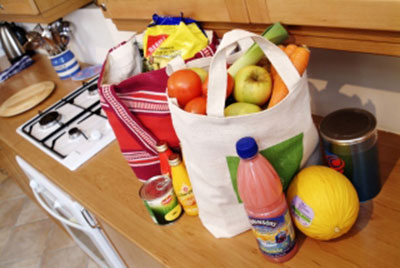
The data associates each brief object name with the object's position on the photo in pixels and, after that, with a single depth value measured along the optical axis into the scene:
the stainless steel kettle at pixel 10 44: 2.18
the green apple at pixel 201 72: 0.73
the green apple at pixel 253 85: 0.65
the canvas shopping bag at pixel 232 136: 0.59
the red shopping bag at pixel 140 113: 0.82
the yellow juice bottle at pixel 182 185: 0.80
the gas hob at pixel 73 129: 1.21
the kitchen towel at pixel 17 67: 2.09
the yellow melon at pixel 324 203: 0.62
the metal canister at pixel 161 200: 0.81
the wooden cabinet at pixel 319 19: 0.55
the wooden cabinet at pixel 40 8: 1.39
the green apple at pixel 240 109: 0.64
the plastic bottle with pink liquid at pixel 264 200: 0.59
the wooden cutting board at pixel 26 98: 1.65
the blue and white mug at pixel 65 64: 1.75
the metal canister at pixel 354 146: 0.65
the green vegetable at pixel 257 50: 0.68
